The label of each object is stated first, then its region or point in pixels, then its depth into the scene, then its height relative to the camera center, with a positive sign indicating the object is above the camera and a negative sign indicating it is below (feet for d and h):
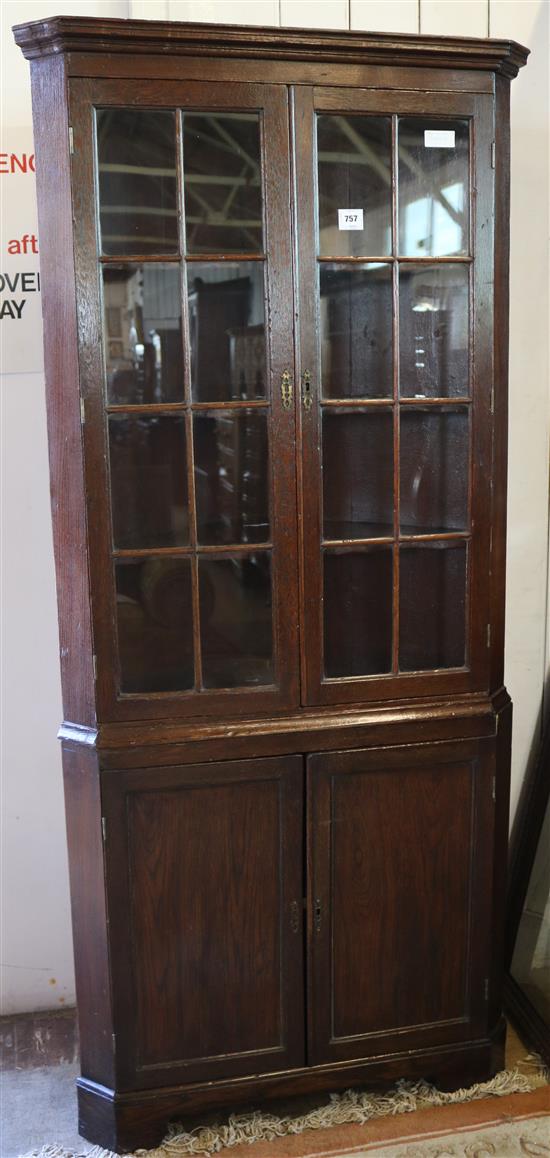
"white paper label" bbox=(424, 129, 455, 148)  5.88 +1.42
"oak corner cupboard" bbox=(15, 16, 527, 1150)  5.61 -0.91
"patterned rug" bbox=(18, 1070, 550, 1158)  6.32 -4.70
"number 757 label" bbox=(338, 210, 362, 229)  5.85 +0.96
